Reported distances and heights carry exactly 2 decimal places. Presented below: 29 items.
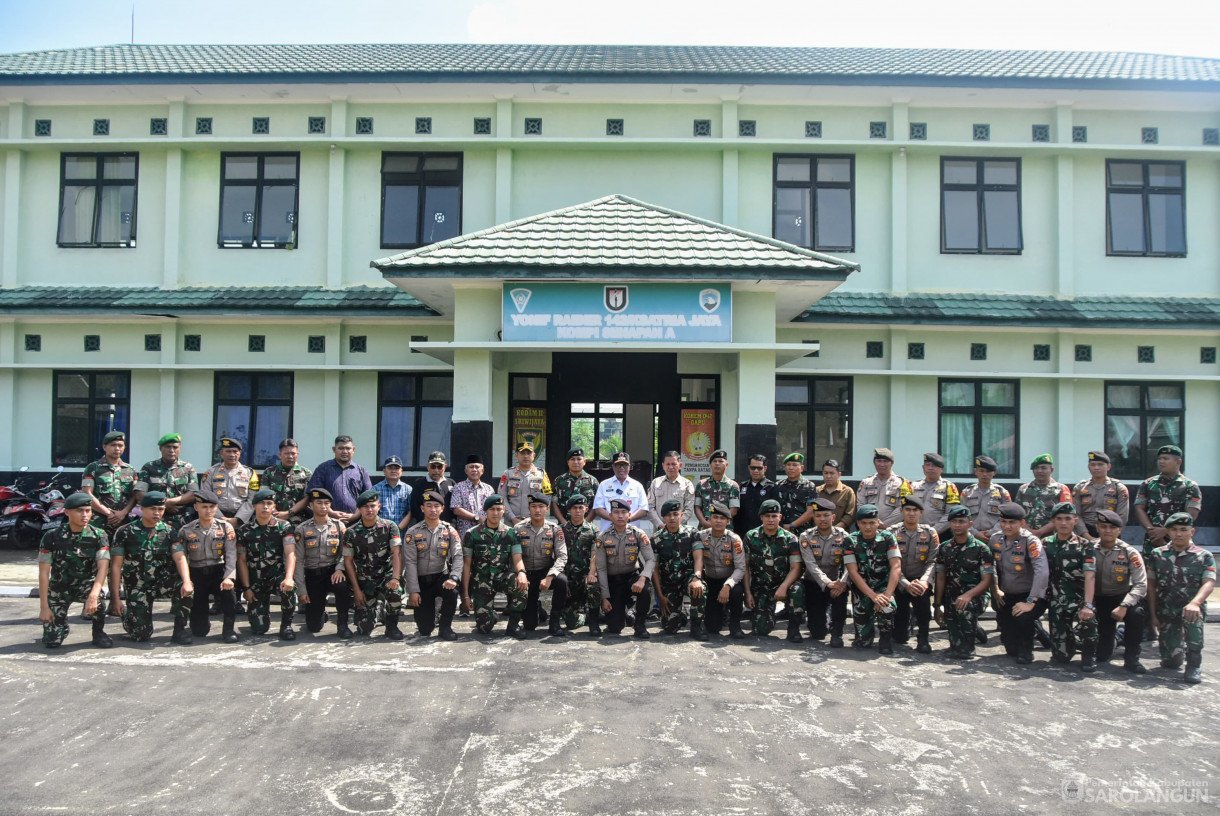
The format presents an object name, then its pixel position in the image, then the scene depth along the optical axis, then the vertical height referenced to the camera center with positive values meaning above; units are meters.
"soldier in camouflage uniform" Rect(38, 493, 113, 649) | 7.67 -1.25
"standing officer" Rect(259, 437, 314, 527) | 9.48 -0.53
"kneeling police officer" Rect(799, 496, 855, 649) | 8.30 -1.27
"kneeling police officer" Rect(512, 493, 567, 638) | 8.50 -1.21
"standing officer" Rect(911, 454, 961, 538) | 9.46 -0.59
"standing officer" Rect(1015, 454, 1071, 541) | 9.42 -0.59
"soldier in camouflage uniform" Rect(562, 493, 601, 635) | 8.55 -1.34
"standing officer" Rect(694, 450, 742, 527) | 9.42 -0.59
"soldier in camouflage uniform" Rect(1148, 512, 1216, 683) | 7.28 -1.30
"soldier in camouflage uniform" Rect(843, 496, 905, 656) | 7.99 -1.27
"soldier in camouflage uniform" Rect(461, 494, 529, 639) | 8.41 -1.30
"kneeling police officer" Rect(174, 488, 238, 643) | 8.18 -1.19
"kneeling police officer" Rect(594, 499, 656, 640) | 8.62 -1.24
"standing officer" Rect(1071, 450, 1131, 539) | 9.66 -0.58
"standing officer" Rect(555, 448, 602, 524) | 9.55 -0.53
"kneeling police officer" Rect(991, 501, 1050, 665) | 7.73 -1.28
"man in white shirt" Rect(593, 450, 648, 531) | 9.27 -0.61
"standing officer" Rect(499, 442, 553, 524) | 9.62 -0.56
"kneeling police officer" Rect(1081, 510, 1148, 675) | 7.52 -1.27
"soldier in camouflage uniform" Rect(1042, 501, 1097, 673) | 7.57 -1.33
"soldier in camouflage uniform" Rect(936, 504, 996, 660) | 7.84 -1.29
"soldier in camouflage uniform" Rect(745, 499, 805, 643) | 8.65 -1.24
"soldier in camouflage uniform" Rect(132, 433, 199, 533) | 9.58 -0.55
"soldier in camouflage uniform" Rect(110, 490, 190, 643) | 8.00 -1.28
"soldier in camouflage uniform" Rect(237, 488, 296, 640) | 8.37 -1.21
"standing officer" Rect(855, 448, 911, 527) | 9.48 -0.56
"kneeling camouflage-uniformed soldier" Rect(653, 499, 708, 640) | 8.76 -1.26
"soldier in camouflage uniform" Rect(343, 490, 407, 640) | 8.38 -1.22
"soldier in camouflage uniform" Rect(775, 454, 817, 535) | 9.70 -0.61
